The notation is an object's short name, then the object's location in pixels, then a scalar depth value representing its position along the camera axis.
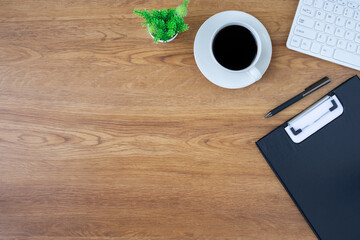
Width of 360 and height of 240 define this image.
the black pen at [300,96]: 0.62
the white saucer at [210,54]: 0.60
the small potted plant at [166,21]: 0.55
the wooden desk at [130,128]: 0.63
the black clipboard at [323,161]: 0.61
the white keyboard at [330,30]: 0.60
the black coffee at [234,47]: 0.57
